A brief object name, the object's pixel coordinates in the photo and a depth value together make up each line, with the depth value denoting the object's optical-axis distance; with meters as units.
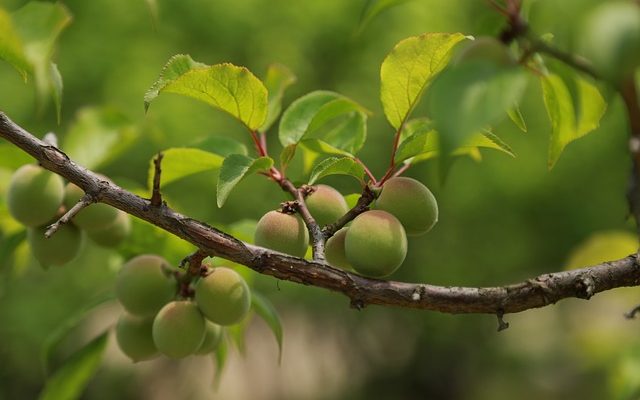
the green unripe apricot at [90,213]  1.36
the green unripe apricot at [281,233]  1.27
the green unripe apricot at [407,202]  1.26
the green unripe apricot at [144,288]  1.33
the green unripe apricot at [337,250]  1.27
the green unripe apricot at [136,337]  1.34
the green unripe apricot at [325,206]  1.28
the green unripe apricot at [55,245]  1.36
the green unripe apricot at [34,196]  1.35
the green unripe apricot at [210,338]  1.34
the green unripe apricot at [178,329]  1.30
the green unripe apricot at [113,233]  1.38
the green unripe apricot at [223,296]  1.30
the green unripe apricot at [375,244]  1.24
